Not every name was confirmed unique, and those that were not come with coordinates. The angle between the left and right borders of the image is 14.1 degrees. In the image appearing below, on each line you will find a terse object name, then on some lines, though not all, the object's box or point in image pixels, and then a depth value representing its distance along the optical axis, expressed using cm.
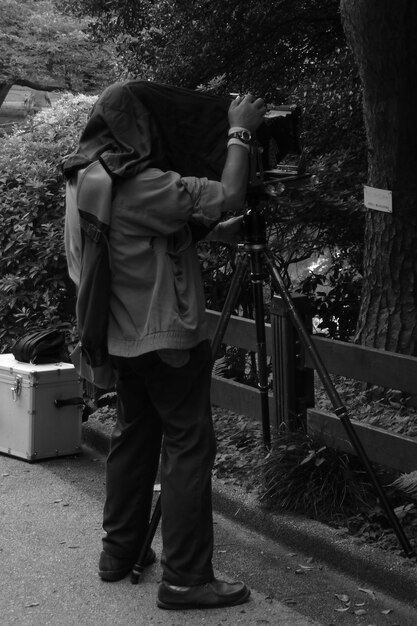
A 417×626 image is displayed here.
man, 645
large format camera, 721
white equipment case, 1046
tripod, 716
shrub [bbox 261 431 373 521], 813
